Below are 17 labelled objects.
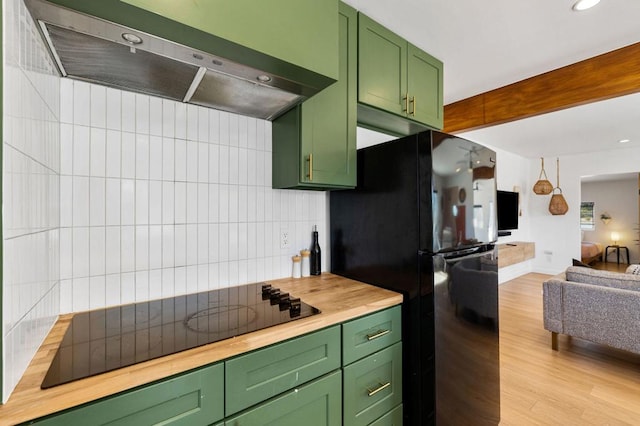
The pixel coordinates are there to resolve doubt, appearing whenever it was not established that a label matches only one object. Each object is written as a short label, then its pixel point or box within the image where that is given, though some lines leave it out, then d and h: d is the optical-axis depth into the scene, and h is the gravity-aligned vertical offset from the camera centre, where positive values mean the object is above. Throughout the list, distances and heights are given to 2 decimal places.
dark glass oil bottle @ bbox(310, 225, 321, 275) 1.84 -0.28
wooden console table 4.66 -0.70
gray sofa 2.28 -0.82
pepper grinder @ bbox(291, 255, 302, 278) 1.77 -0.34
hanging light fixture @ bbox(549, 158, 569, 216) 5.76 +0.17
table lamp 7.45 -0.63
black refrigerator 1.36 -0.24
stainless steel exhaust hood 0.85 +0.56
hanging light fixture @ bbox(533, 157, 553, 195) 5.83 +0.54
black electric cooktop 0.79 -0.40
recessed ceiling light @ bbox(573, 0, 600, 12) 1.49 +1.11
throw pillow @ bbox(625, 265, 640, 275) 2.92 -0.61
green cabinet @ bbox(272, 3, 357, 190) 1.43 +0.42
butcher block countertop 0.64 -0.41
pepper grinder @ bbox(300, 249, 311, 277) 1.80 -0.31
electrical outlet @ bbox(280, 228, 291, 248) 1.75 -0.15
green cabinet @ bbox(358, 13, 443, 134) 1.63 +0.85
